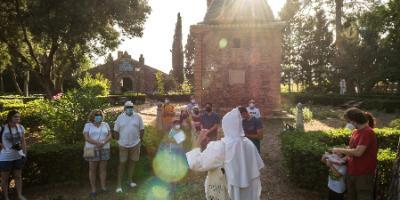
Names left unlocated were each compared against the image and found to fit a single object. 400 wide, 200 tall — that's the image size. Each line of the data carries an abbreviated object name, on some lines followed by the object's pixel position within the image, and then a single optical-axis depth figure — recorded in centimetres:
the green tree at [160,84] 4062
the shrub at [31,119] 1539
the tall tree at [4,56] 2461
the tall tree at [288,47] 4608
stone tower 2028
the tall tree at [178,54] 4809
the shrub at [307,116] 1945
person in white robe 444
